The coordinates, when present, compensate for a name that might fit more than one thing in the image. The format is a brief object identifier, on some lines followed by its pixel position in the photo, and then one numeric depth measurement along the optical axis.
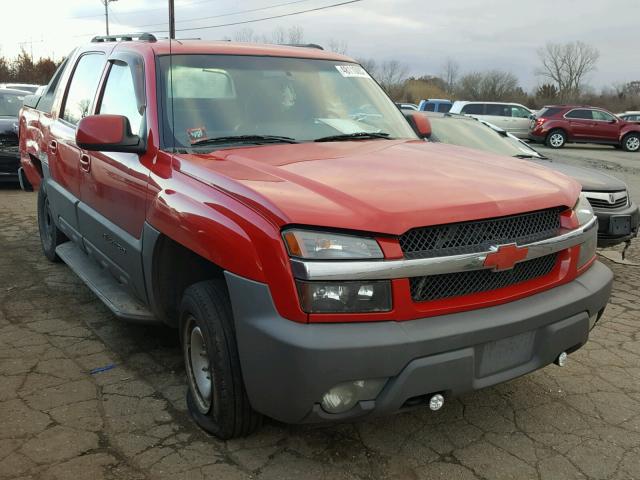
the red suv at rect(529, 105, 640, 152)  24.31
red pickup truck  2.23
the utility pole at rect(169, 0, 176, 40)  28.80
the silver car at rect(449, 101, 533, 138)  24.97
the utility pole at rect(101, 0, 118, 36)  54.80
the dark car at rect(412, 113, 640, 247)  5.54
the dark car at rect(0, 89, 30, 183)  9.45
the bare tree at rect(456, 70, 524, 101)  63.31
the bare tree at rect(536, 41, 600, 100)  74.00
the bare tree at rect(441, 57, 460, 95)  71.50
